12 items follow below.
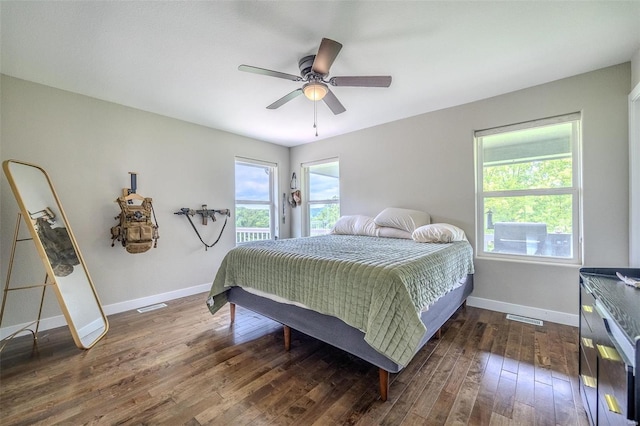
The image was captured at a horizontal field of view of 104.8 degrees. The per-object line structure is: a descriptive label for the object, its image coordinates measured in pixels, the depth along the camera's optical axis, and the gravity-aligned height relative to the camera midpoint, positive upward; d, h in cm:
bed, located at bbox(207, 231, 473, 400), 140 -56
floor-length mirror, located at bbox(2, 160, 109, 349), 204 -33
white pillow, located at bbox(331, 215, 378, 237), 351 -20
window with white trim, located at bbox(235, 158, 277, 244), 425 +23
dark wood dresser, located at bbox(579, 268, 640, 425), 80 -55
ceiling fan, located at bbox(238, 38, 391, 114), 168 +104
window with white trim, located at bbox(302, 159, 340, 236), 450 +33
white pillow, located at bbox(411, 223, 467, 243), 270 -24
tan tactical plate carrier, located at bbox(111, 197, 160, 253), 279 -16
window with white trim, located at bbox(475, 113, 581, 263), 252 +23
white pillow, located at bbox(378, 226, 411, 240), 316 -27
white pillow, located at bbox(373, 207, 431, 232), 317 -9
